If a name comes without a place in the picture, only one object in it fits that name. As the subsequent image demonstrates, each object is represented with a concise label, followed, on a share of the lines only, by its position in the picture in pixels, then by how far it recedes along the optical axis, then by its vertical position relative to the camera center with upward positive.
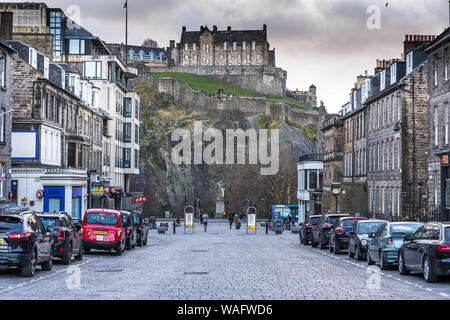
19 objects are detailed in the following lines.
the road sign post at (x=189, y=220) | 63.62 -2.67
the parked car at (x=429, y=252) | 17.59 -1.52
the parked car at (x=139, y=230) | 37.62 -2.11
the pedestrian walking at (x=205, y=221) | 66.36 -2.88
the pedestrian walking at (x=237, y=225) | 75.31 -3.63
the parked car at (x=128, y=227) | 32.94 -1.71
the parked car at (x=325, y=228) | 34.78 -1.82
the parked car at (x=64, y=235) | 23.25 -1.46
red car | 29.02 -1.68
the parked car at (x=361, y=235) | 26.36 -1.64
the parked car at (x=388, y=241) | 21.94 -1.55
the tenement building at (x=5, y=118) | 39.27 +3.67
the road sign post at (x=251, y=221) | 65.96 -2.89
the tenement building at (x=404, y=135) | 47.50 +3.41
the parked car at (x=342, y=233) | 30.62 -1.81
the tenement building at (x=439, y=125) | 36.62 +3.21
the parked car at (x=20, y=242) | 18.28 -1.32
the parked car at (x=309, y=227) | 39.53 -2.03
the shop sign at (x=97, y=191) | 55.75 -0.24
